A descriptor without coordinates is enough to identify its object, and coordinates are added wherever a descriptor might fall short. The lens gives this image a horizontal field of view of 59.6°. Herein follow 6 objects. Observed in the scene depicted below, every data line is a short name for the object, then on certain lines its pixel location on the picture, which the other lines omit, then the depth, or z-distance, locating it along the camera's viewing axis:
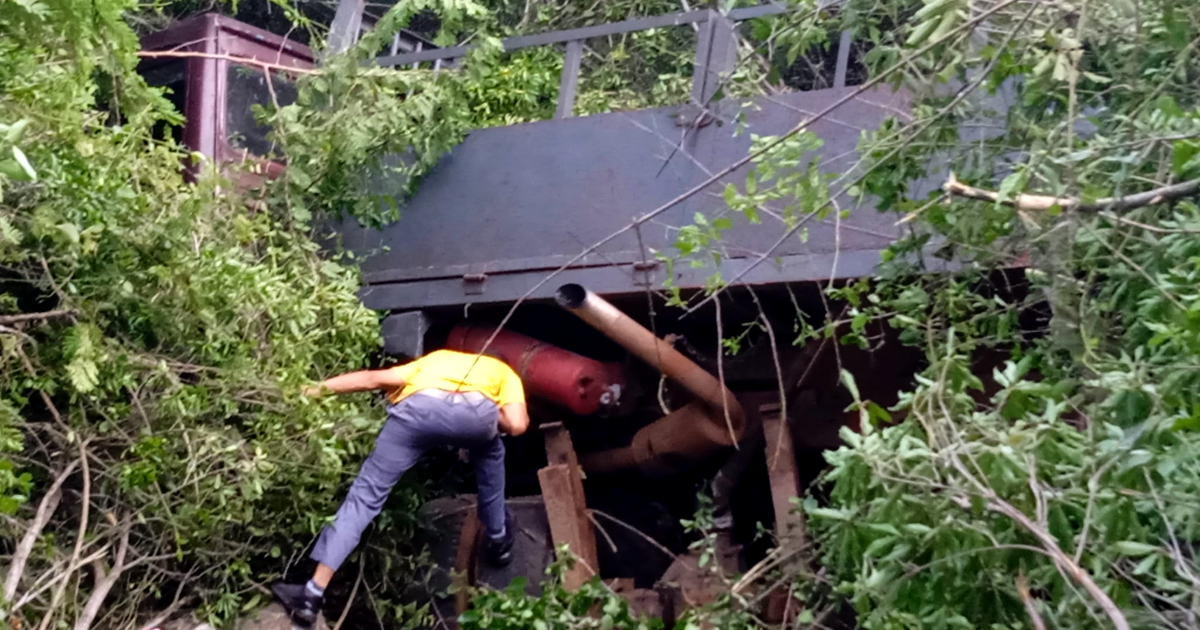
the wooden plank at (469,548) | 5.11
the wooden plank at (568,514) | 4.96
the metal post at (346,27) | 5.98
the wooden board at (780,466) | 4.79
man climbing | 4.54
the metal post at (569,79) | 5.34
